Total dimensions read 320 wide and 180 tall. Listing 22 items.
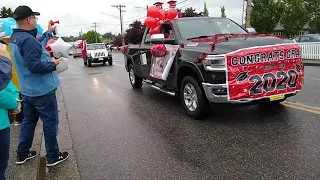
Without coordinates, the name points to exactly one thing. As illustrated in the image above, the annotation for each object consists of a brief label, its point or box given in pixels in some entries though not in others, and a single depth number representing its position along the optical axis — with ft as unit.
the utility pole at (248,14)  50.29
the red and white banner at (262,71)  12.18
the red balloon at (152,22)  18.87
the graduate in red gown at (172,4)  20.05
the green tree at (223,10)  140.83
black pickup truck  12.25
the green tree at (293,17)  93.11
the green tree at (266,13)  71.76
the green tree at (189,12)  92.71
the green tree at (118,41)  172.51
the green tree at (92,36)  265.09
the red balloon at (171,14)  19.05
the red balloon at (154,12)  19.06
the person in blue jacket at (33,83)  8.55
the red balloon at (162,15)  19.02
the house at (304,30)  147.03
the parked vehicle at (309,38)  49.11
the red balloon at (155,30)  18.39
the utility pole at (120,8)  157.16
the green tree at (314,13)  128.01
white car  54.54
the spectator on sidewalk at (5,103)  5.99
